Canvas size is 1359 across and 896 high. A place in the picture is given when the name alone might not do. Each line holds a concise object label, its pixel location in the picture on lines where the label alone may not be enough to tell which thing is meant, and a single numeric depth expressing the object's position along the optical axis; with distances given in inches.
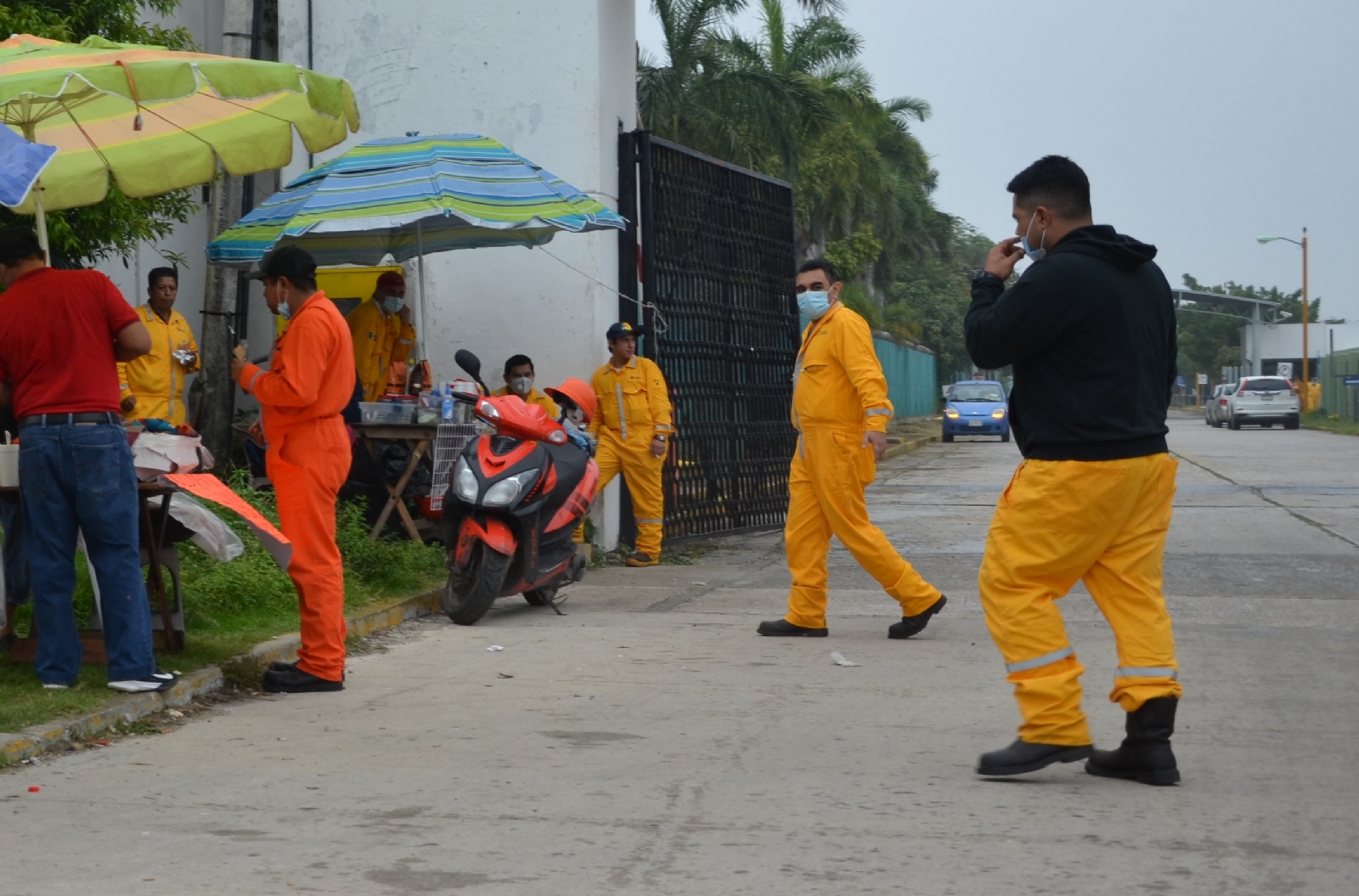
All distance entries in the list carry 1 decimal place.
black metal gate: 471.2
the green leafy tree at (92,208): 354.6
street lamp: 2353.6
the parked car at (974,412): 1459.2
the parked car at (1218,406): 1943.8
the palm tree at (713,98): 1285.7
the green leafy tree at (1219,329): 3814.0
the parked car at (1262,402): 1838.1
